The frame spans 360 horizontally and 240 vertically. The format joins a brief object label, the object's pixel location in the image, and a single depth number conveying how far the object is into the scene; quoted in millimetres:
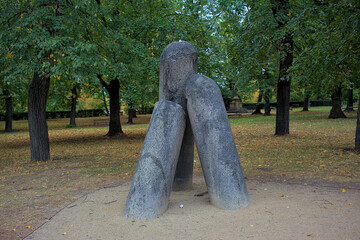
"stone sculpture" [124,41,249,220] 5027
